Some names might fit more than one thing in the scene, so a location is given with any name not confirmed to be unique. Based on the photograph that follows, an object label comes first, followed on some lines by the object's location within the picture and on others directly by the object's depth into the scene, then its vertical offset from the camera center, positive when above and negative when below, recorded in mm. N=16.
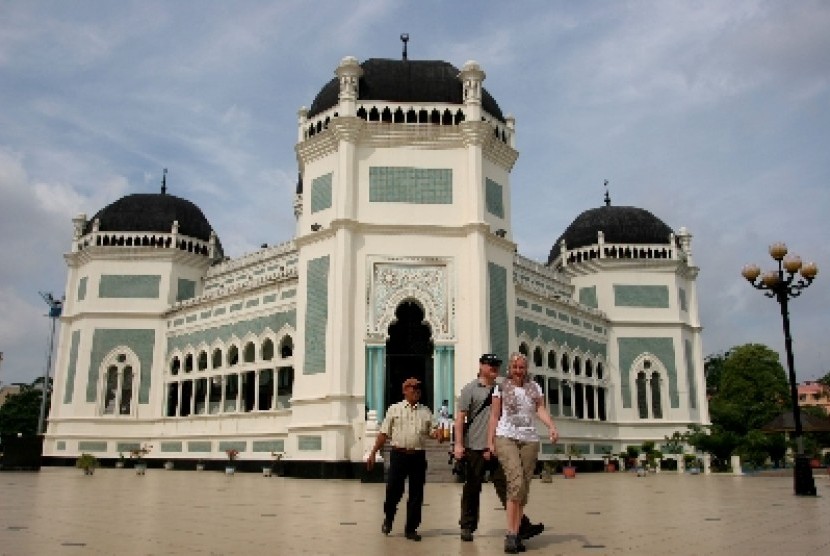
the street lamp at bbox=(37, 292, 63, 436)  43875 +7820
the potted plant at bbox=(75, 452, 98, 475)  23812 -870
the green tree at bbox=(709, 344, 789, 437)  50812 +4116
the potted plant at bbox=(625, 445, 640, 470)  32719 -804
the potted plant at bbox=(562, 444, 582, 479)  25688 -1041
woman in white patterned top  7160 +105
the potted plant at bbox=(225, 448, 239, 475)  28766 -713
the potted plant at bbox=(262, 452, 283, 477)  25734 -1116
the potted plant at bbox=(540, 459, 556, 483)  22331 -1113
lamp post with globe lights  16656 +3803
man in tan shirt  8164 -108
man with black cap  7727 +9
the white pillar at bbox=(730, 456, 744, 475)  28516 -1064
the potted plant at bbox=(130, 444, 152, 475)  30803 -702
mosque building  24484 +5624
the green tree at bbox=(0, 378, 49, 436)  56094 +1806
